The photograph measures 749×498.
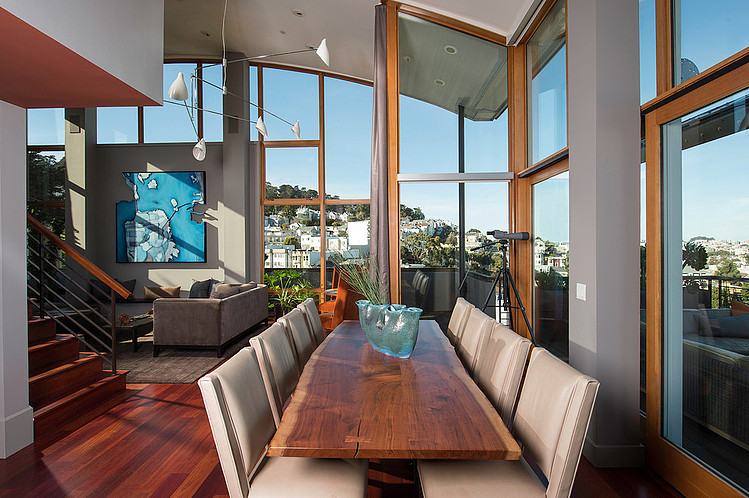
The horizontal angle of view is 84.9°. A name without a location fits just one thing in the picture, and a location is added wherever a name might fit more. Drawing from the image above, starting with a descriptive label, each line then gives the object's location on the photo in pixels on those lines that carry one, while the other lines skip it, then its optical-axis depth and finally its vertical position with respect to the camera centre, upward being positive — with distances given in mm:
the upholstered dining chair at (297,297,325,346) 2963 -527
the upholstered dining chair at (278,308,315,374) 2448 -541
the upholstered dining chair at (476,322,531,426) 1799 -560
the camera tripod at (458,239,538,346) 3713 -395
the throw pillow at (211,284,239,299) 5317 -579
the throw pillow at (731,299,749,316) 1730 -259
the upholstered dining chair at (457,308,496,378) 2354 -551
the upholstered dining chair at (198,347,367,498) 1355 -726
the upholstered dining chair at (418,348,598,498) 1299 -684
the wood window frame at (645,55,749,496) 2066 -329
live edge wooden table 1283 -617
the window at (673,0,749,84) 1781 +1003
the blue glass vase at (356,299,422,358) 2211 -431
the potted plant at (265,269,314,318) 7062 -705
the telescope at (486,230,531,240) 3727 +123
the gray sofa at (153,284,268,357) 4855 -870
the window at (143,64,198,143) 7707 +2354
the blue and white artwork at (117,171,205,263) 7598 +564
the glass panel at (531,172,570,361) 3221 -127
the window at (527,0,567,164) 3225 +1394
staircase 2982 -1086
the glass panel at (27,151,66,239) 7652 +1218
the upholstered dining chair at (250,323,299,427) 1860 -567
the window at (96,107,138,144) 7734 +2347
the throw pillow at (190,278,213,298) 6613 -639
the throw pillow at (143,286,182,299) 7332 -756
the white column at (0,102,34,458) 2543 -251
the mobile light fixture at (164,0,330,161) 3309 +1325
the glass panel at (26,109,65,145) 7633 +2318
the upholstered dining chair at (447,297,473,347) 2932 -545
